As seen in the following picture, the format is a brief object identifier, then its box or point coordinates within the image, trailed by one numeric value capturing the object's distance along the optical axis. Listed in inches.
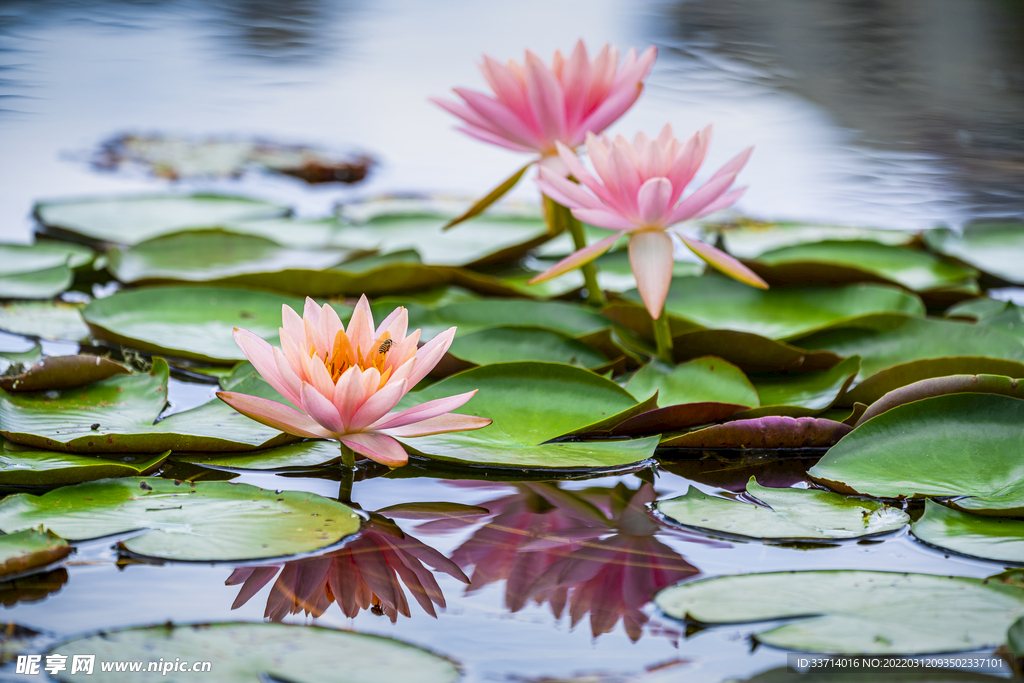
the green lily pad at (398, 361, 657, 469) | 149.3
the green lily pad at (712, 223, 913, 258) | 191.8
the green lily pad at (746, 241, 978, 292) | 160.6
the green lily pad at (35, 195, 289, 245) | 190.8
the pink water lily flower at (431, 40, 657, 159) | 154.6
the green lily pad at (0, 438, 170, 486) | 147.1
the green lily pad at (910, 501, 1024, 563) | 145.2
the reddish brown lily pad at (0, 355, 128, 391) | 151.4
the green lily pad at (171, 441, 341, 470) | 148.7
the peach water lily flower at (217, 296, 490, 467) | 146.0
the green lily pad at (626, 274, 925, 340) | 158.4
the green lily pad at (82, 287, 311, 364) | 155.9
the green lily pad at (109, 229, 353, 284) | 163.7
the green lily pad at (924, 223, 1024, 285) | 169.9
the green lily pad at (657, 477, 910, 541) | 146.2
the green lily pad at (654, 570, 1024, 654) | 142.3
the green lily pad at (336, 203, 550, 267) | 187.3
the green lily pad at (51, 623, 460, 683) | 141.5
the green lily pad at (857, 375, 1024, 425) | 149.8
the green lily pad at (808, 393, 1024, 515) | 147.6
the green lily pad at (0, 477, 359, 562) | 144.9
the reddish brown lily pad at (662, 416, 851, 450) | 150.1
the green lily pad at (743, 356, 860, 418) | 151.6
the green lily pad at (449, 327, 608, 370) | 154.8
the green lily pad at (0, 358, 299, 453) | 148.7
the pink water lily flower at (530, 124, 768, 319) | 150.7
